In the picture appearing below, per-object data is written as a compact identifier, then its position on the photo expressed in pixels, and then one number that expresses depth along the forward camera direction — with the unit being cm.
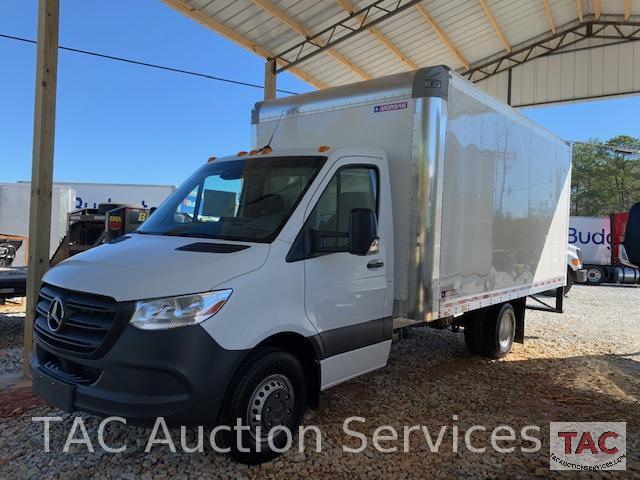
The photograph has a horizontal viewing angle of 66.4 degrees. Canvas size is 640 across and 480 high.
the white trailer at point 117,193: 1766
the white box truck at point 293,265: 296
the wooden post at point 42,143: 505
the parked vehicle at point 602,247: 1866
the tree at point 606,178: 3756
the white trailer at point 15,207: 1588
